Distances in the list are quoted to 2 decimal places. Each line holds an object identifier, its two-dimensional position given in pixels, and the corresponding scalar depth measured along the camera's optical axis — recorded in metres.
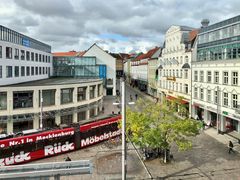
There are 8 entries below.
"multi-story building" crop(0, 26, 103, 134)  23.78
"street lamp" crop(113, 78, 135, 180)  10.98
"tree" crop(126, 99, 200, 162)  15.38
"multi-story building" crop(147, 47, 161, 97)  49.30
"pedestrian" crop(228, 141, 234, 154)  18.80
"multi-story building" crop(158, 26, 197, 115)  32.75
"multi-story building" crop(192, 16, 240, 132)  23.08
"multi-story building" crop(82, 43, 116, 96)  50.07
